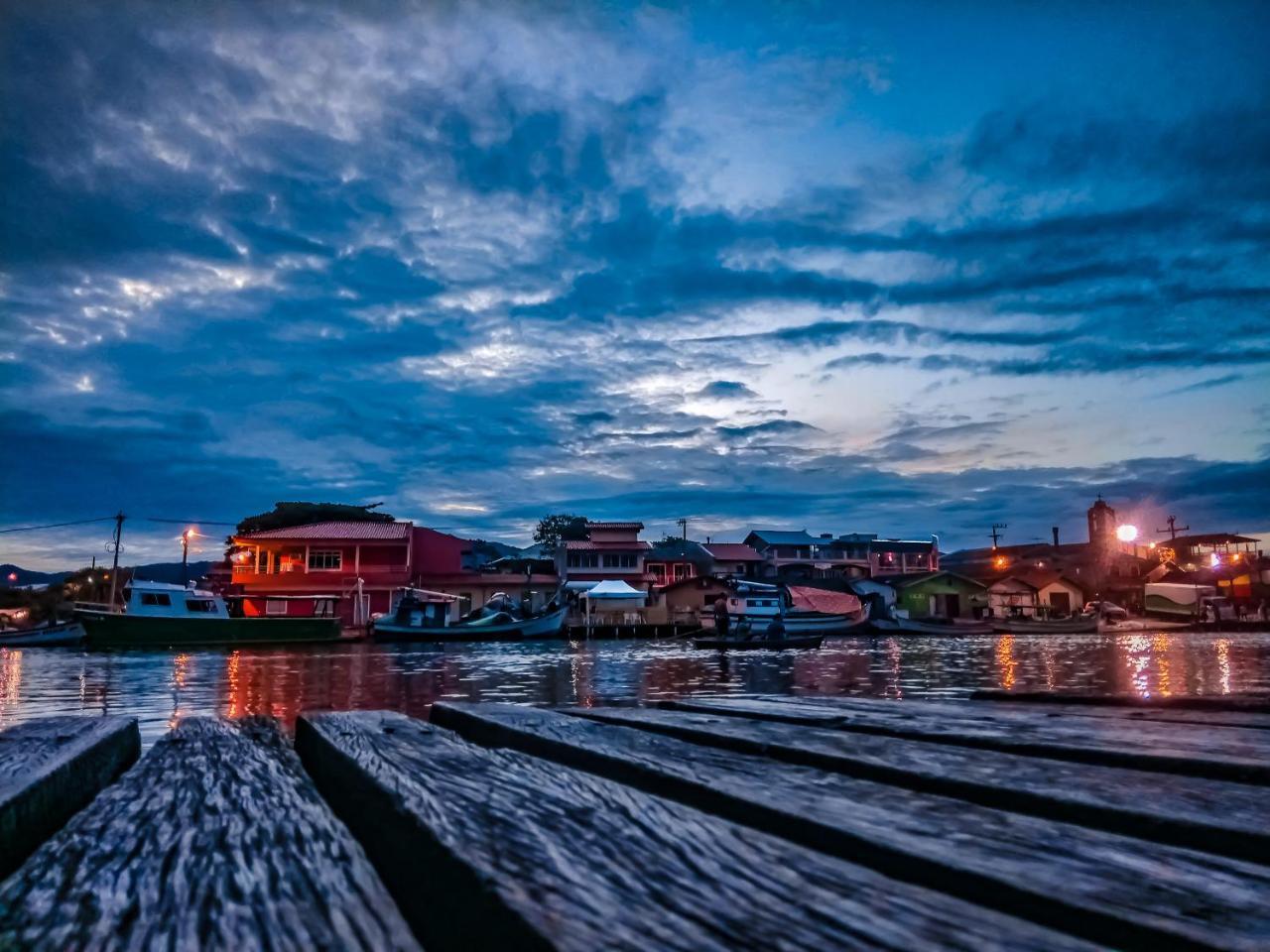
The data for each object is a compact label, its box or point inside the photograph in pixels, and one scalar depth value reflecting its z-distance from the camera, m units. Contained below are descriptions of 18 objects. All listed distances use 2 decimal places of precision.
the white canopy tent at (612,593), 45.00
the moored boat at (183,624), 35.66
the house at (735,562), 68.00
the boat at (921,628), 47.92
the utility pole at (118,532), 46.75
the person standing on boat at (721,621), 38.75
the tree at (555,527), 81.56
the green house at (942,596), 62.69
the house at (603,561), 57.53
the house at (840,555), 69.94
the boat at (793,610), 42.53
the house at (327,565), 46.69
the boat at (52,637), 40.12
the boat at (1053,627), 50.44
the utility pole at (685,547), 66.06
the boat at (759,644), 31.78
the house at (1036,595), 63.38
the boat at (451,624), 40.03
